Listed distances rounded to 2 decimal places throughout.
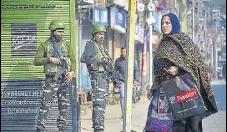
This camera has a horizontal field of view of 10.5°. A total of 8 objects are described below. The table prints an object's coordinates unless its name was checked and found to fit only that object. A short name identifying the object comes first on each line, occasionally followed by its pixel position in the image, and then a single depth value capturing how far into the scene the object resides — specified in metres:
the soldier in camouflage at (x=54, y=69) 16.10
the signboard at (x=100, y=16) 37.62
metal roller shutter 16.50
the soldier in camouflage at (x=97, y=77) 17.60
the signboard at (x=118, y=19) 42.57
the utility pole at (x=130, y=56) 16.39
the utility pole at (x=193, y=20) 93.96
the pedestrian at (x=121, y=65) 24.41
